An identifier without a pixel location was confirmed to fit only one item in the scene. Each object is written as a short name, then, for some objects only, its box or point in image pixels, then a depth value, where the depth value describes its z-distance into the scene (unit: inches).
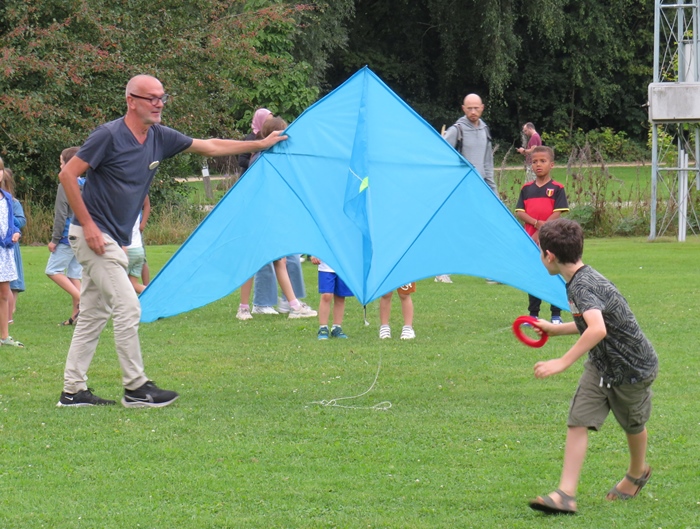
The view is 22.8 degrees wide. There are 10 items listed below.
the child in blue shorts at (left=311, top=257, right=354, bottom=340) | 607.3
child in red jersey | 640.6
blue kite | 463.9
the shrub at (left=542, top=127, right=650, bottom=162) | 2740.2
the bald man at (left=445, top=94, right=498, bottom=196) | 833.3
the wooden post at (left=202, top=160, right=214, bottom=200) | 1649.1
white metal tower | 1165.6
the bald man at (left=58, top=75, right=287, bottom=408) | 419.0
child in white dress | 592.0
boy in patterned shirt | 294.5
